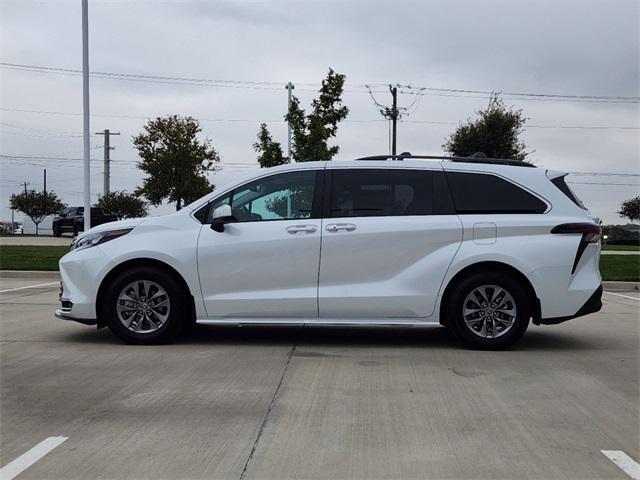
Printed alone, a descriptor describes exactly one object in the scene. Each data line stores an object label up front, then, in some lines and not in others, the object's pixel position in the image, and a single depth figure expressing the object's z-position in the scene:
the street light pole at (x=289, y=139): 20.91
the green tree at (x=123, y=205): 52.56
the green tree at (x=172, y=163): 41.56
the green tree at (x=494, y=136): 37.38
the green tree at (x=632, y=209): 57.44
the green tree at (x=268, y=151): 21.92
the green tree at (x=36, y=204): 59.94
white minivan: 6.70
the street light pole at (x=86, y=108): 17.97
